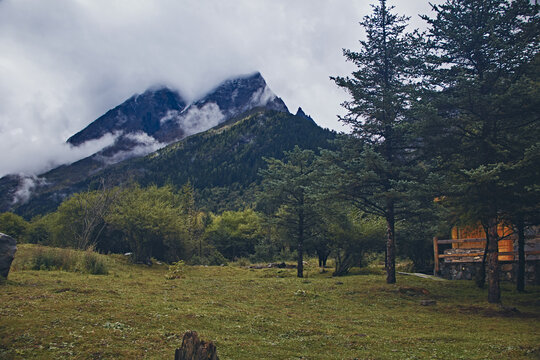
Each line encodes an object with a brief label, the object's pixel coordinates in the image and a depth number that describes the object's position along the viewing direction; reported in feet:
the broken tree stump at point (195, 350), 18.22
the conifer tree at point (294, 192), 95.14
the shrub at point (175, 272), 80.94
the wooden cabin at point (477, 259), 68.95
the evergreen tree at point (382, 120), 69.87
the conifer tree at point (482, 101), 51.42
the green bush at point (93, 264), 72.59
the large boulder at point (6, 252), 46.06
